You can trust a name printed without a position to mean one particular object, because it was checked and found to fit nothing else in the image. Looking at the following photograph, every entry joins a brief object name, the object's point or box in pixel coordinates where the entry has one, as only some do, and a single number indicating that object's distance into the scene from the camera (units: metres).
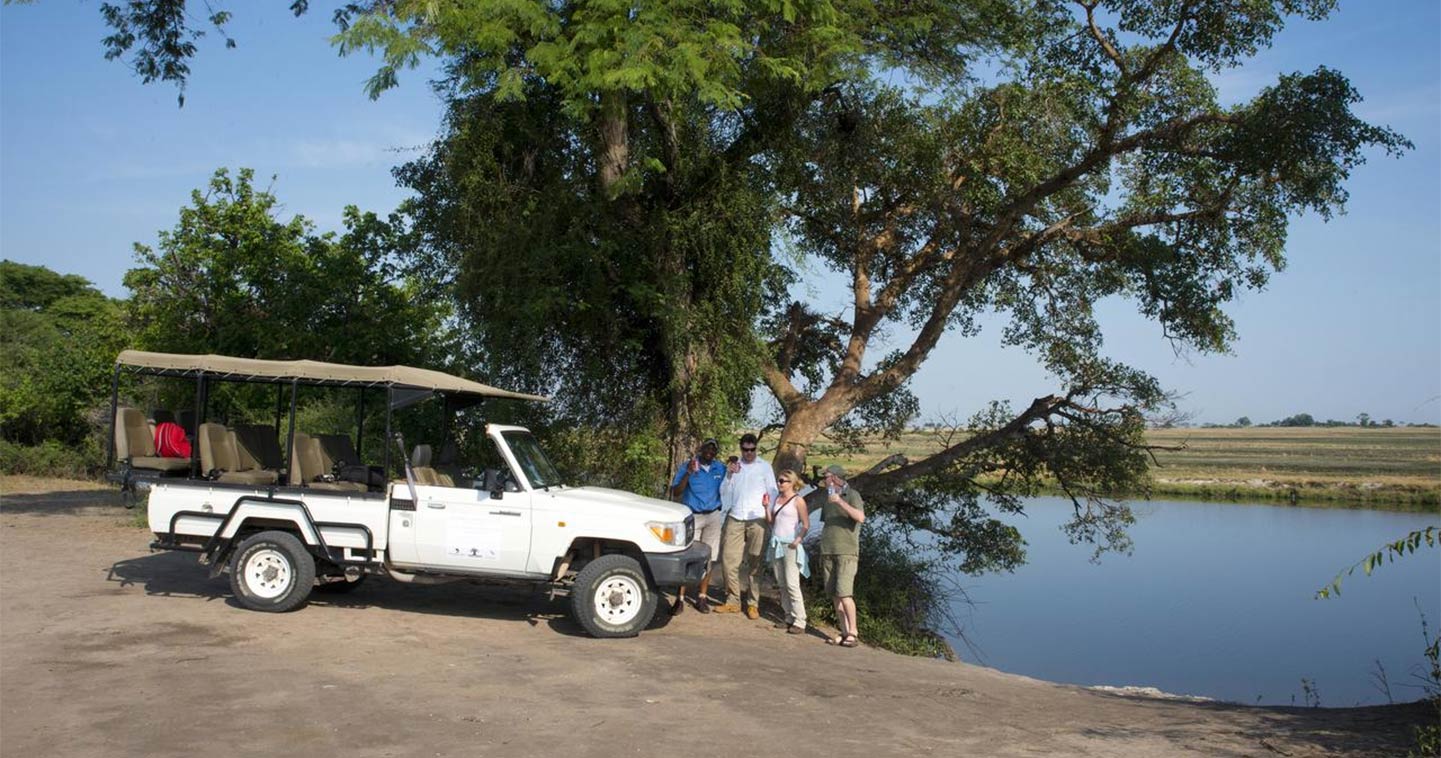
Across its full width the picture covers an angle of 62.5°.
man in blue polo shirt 12.45
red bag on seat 11.45
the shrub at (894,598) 14.84
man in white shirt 12.34
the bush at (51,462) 28.97
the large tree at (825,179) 13.85
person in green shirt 11.61
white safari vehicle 10.58
